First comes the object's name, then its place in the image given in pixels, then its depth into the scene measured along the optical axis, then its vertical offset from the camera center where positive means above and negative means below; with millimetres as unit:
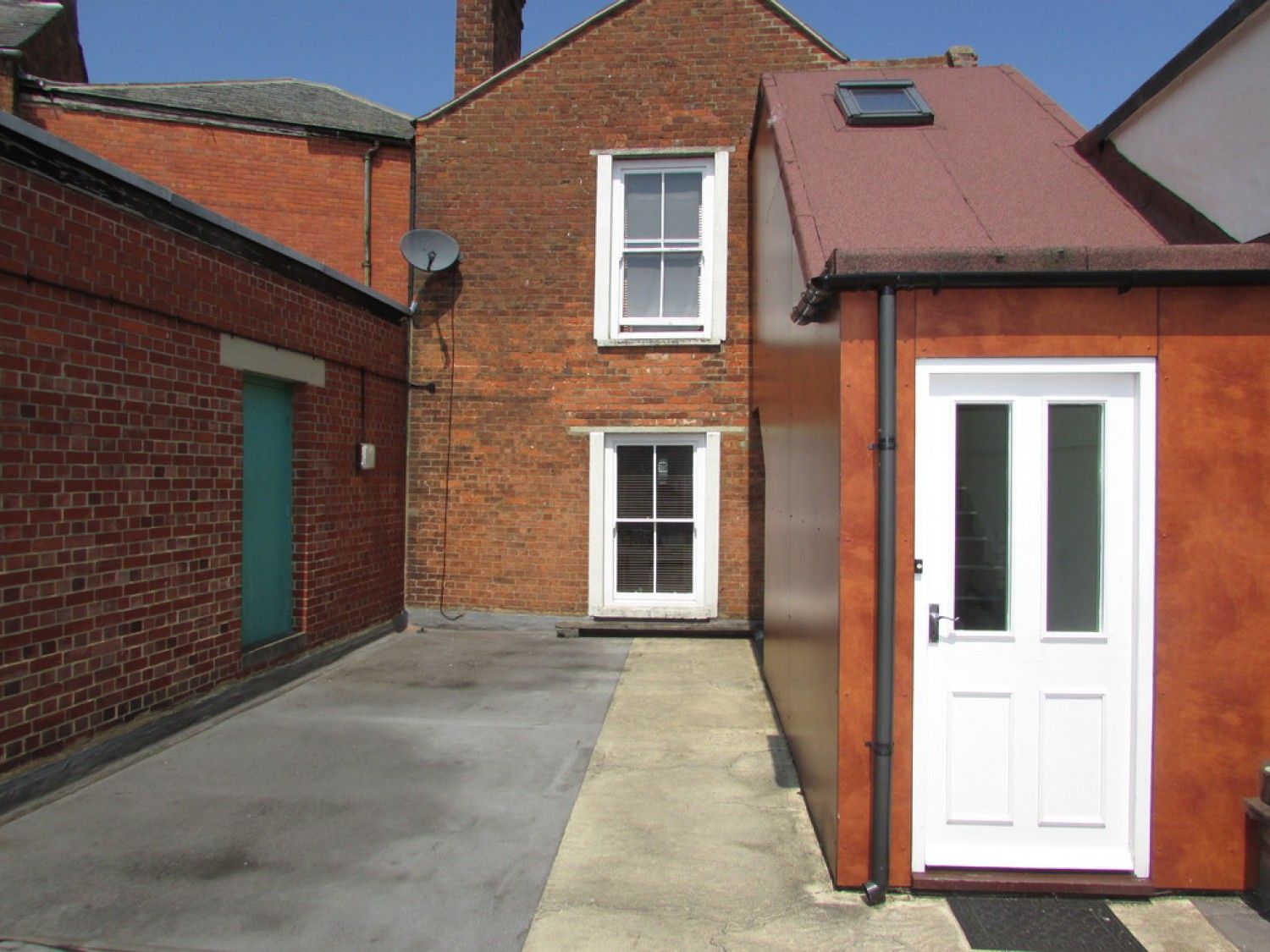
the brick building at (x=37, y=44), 9320 +5803
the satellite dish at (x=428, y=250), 8859 +2515
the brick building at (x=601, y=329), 8898 +1730
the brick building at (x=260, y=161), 9469 +3734
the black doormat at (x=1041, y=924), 3143 -1714
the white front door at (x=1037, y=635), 3539 -609
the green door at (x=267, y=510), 6418 -232
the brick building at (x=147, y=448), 4281 +211
